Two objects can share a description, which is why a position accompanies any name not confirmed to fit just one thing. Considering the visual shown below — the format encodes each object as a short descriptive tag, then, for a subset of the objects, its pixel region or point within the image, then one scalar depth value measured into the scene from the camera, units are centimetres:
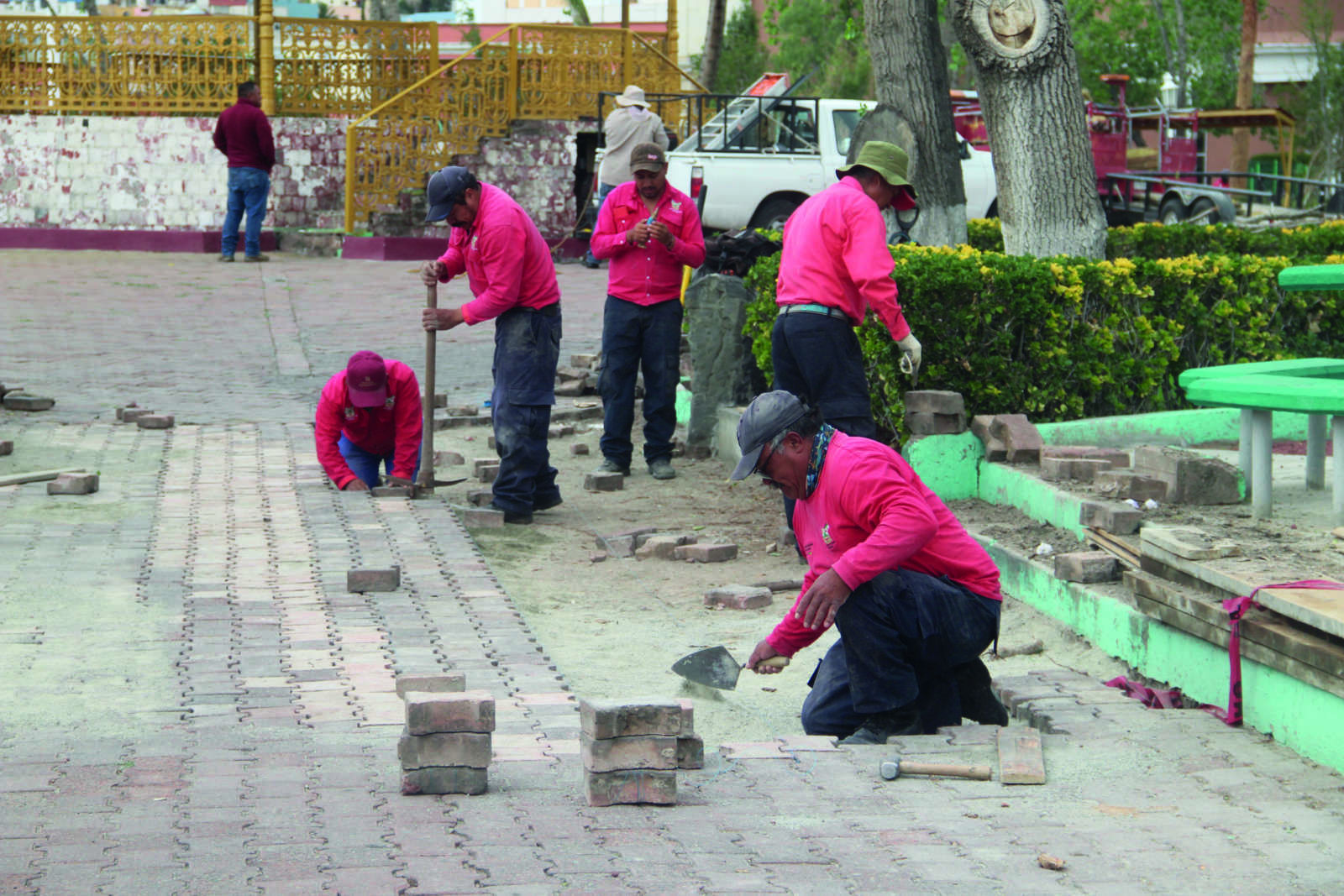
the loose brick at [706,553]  1459
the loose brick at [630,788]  763
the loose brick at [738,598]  1306
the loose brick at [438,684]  912
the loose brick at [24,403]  2078
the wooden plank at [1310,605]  816
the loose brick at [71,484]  1600
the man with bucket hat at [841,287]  1295
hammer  823
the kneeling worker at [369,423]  1566
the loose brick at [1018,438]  1448
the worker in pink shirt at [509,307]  1508
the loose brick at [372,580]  1240
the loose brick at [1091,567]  1166
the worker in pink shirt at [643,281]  1731
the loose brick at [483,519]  1555
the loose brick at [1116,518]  1210
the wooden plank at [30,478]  1639
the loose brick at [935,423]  1473
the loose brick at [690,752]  830
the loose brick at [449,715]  764
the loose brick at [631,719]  748
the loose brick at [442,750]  772
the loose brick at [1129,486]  1271
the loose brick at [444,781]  776
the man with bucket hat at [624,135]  2731
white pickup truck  3431
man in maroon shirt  3578
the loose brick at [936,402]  1463
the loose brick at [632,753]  755
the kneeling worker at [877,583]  874
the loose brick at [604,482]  1753
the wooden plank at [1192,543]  999
